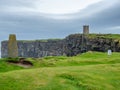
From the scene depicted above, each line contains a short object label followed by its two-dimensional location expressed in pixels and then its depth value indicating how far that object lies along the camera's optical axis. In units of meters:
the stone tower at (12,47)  19.59
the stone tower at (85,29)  70.84
